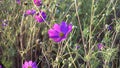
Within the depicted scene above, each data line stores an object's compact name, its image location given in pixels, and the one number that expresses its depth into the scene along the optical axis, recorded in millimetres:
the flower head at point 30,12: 2279
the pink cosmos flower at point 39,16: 2008
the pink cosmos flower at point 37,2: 2130
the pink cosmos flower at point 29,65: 1724
